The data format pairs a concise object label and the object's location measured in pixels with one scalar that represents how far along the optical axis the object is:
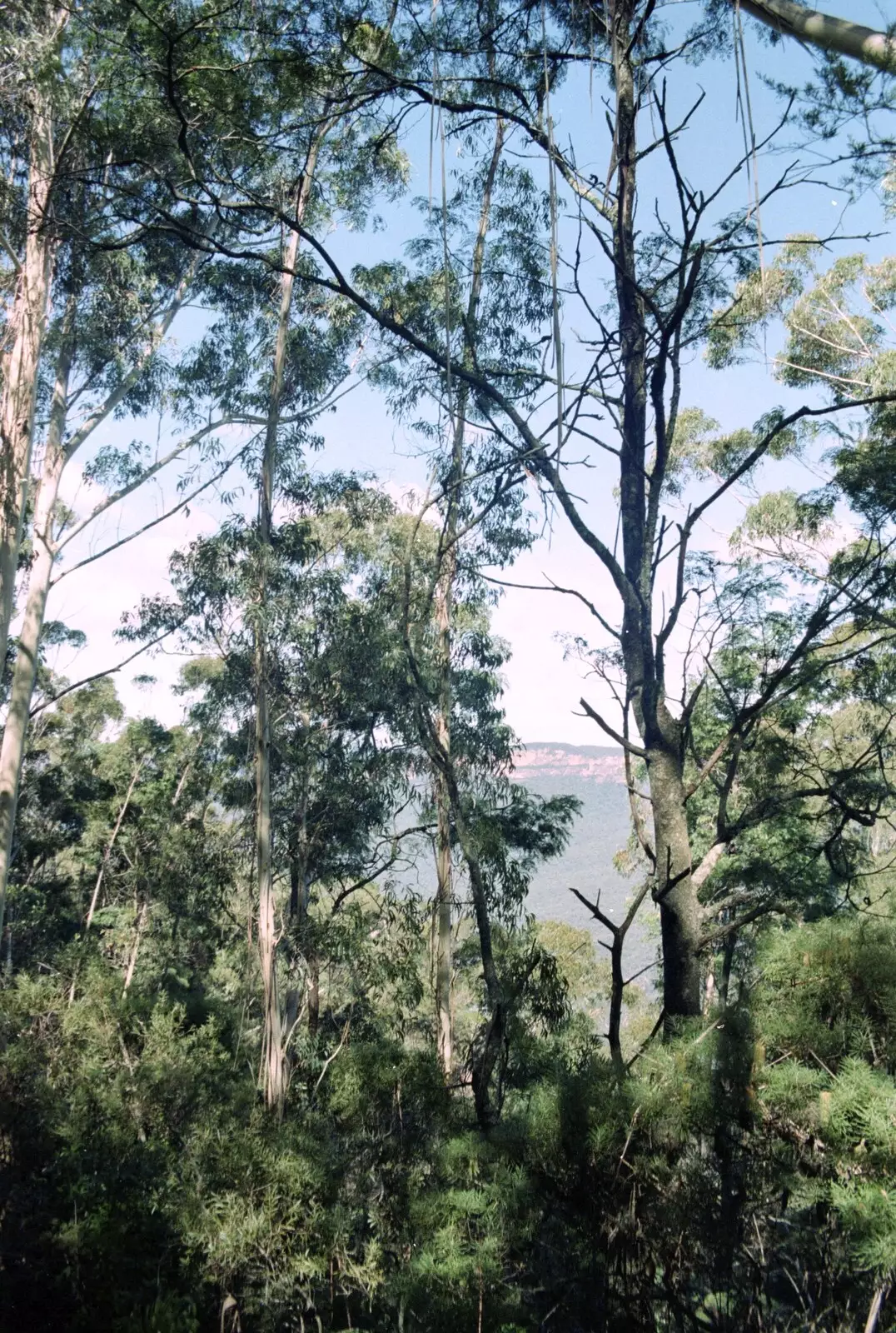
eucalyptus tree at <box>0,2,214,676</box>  5.96
